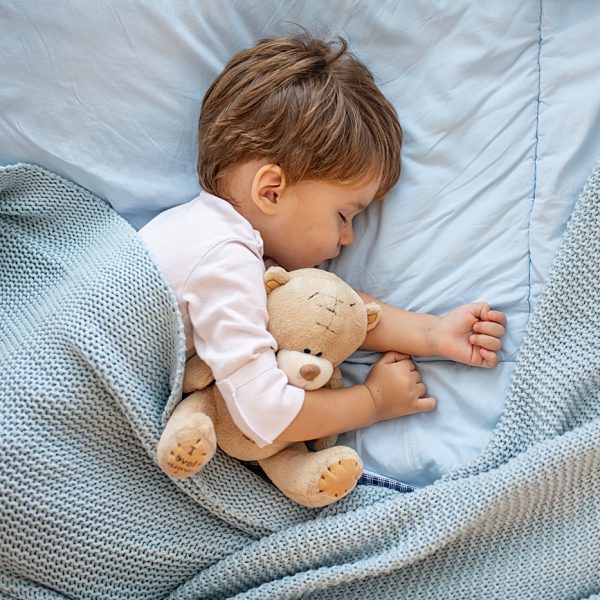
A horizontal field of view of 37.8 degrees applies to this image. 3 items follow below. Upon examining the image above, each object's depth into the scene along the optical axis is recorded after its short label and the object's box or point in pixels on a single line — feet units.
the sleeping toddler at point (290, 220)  3.84
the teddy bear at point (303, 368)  3.83
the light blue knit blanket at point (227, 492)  3.79
